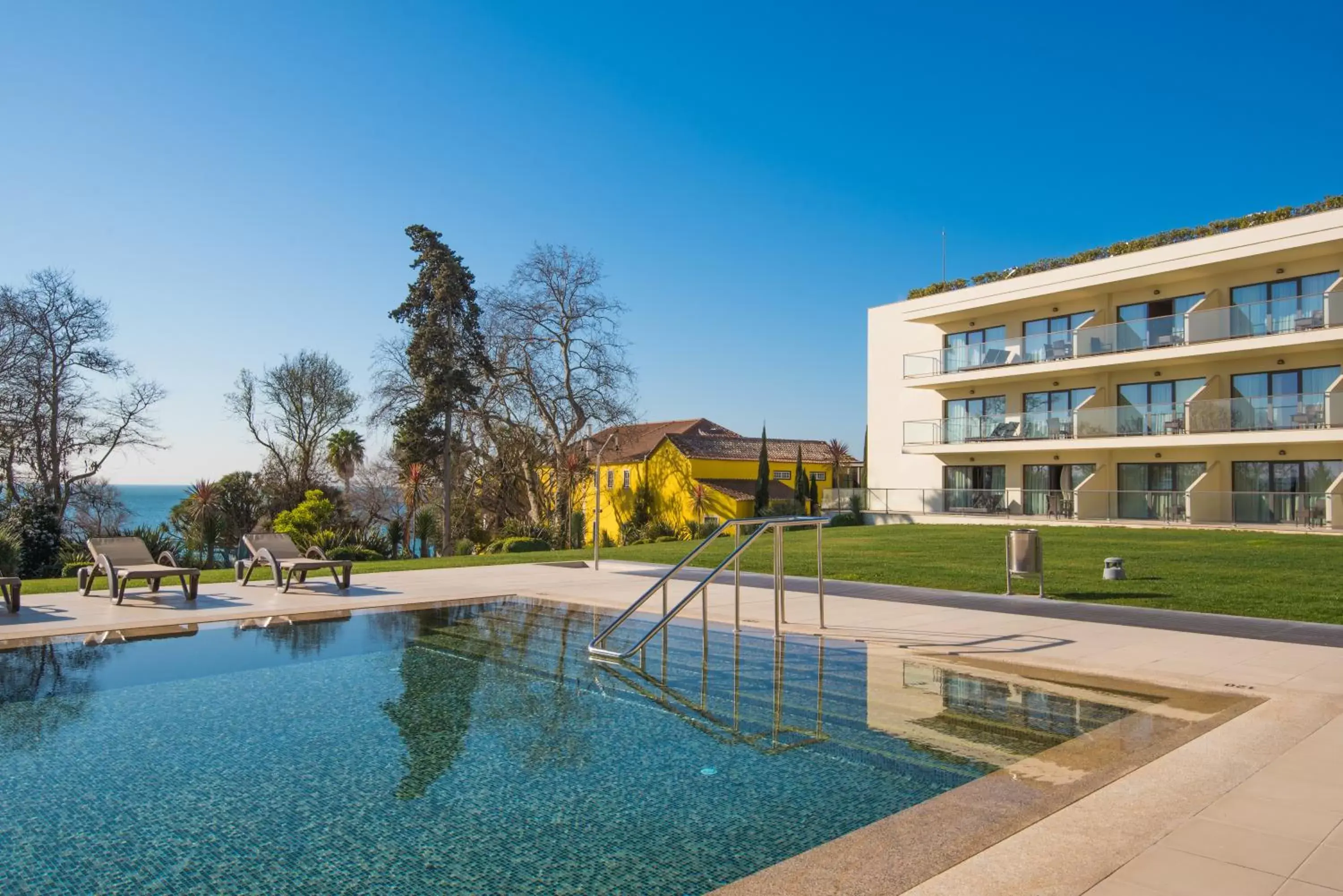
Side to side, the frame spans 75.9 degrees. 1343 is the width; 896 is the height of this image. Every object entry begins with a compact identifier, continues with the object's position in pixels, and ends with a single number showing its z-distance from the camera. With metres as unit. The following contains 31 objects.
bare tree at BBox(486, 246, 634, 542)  40.16
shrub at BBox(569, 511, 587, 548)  34.38
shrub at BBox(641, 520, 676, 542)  37.62
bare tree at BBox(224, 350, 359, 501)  43.16
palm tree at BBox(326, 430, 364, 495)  41.34
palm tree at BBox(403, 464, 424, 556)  36.25
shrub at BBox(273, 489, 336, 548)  26.59
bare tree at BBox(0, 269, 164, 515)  32.22
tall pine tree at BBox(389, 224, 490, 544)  38.25
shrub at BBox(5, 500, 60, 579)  20.86
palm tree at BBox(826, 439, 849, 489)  51.09
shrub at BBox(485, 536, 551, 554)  29.20
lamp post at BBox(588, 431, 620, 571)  15.41
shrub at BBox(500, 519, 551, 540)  35.00
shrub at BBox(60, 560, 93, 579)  18.59
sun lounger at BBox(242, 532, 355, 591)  13.70
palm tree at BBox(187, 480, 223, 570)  24.69
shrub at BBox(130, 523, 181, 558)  19.55
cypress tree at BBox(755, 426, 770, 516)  43.78
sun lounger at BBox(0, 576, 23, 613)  10.92
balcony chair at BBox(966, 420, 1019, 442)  31.38
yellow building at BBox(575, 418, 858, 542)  44.12
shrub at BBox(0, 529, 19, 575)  17.75
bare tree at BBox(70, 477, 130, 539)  34.09
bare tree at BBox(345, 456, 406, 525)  45.50
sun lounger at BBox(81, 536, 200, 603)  12.14
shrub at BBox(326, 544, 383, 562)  23.22
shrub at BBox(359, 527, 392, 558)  26.69
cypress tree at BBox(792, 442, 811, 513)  45.25
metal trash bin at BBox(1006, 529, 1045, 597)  12.02
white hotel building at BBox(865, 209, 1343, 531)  25.05
